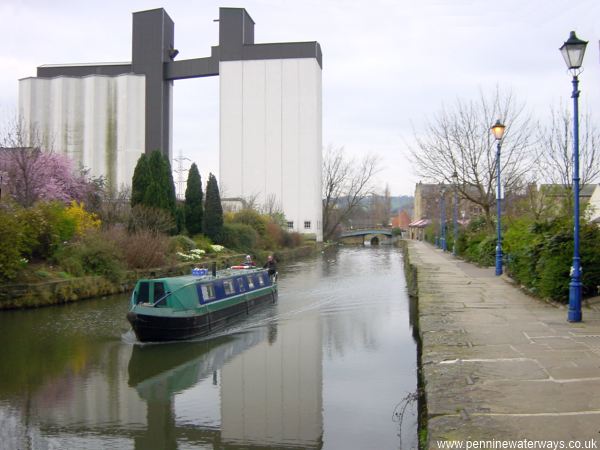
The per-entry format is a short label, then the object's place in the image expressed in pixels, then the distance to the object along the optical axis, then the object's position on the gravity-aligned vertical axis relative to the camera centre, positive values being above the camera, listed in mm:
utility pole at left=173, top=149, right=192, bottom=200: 66750 +5355
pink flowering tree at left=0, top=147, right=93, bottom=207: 28075 +2606
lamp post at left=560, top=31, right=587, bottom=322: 10195 +1077
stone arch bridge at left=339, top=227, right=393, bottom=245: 90625 -1227
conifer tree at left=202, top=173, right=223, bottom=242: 40125 +805
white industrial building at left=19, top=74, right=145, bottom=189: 62375 +11545
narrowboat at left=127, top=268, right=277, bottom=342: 14453 -1936
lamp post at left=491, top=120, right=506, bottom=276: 20797 -755
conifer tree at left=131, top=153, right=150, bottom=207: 34522 +2575
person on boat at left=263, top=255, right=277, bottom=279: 24616 -1582
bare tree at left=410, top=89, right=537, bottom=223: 28766 +3029
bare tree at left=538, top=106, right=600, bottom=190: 24311 +2517
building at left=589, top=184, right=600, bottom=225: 42906 +2087
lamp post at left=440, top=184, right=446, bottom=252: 38981 +158
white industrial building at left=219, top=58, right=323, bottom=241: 64000 +10365
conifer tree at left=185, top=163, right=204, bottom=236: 41656 +1443
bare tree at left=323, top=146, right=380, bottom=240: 76688 +4667
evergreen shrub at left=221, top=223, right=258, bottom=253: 40969 -577
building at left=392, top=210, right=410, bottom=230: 141075 +1686
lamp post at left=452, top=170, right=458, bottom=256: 28697 +1647
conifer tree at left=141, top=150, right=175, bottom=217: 34375 +2484
